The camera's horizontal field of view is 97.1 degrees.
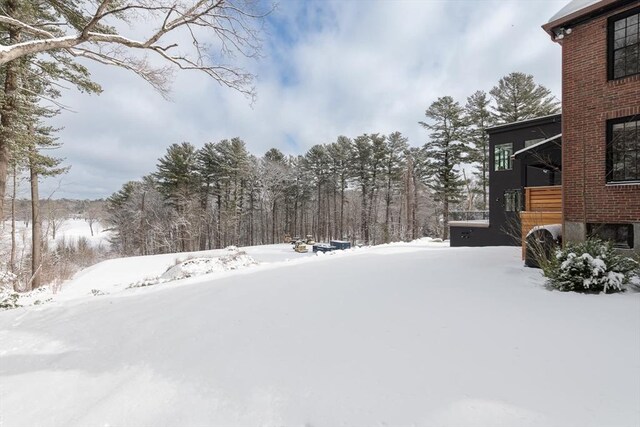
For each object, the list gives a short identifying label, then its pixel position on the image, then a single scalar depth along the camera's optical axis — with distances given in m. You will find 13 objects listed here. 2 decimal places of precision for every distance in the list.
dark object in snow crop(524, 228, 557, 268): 7.09
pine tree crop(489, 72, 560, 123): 24.28
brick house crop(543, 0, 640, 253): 6.55
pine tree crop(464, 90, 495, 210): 26.56
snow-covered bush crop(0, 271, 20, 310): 7.04
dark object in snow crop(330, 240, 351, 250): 21.70
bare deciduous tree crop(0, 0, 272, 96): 4.71
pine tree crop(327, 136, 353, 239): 36.06
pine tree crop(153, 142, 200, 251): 29.19
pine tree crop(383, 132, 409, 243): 34.09
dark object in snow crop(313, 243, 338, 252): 21.97
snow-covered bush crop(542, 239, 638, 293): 4.86
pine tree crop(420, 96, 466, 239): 26.52
